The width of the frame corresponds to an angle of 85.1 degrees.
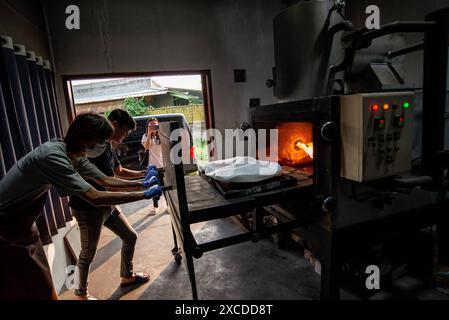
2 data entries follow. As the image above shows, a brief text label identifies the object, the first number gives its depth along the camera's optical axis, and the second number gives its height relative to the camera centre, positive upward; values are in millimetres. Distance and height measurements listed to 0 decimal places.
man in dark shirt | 1827 -779
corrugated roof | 7230 +941
